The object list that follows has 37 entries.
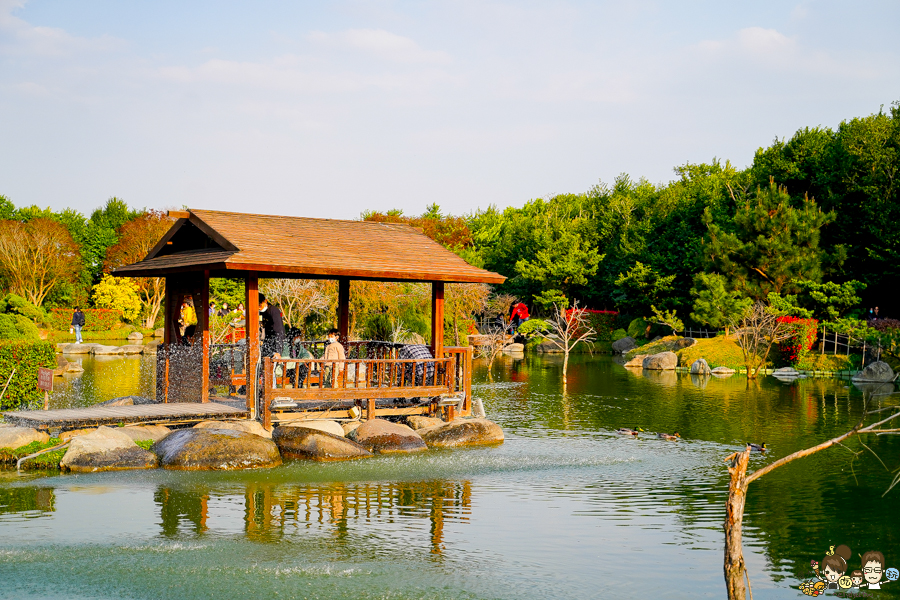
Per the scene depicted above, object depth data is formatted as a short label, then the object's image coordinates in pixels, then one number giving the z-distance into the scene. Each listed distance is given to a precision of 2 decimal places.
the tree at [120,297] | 50.69
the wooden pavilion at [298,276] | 14.44
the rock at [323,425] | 14.37
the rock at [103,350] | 38.38
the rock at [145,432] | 13.20
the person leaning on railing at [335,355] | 14.99
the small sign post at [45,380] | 13.84
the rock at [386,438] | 14.11
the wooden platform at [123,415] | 13.25
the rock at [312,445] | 13.34
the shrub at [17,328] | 23.89
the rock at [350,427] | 14.45
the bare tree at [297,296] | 31.14
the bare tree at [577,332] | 46.11
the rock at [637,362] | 35.39
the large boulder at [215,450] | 12.41
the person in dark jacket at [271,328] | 16.02
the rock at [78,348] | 38.38
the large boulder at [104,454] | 12.24
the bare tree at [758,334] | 30.67
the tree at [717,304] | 35.35
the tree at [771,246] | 35.34
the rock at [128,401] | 15.98
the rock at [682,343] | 37.97
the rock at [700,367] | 32.06
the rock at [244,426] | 13.53
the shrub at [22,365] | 17.08
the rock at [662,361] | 33.97
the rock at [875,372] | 28.52
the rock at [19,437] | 12.52
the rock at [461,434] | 15.00
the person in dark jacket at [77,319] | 41.25
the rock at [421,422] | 15.62
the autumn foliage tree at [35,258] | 49.31
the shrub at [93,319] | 46.88
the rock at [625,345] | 43.97
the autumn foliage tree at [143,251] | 52.94
